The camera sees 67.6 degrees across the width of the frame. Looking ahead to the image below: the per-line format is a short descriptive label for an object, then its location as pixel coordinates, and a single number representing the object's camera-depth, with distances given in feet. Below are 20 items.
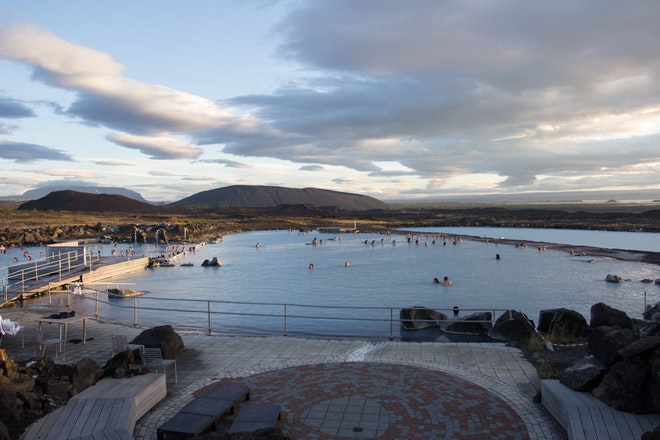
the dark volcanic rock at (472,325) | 58.29
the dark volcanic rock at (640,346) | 22.59
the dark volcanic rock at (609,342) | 24.39
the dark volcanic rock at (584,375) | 24.26
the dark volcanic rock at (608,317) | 40.01
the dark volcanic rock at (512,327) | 50.01
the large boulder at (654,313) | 32.37
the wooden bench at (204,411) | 21.54
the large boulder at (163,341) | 35.62
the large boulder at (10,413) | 22.58
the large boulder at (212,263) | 145.18
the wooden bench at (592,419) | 20.63
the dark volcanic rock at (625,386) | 22.09
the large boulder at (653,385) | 21.59
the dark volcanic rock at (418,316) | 62.85
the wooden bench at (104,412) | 22.41
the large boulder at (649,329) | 24.87
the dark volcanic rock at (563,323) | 48.19
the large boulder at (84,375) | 27.42
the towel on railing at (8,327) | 34.35
